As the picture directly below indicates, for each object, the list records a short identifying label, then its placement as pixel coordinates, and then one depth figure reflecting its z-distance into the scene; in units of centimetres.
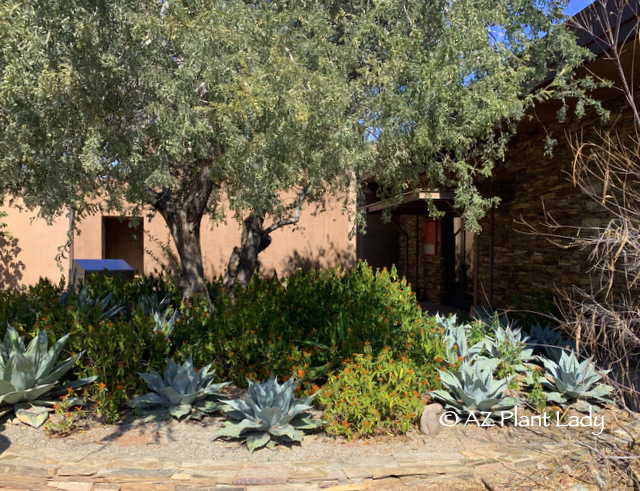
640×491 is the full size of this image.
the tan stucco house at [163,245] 1212
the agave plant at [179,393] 482
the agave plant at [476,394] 475
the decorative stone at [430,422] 464
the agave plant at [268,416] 428
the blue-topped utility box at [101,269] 827
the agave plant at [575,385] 510
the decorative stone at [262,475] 378
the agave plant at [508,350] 581
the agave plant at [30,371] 467
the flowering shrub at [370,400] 443
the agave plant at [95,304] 624
